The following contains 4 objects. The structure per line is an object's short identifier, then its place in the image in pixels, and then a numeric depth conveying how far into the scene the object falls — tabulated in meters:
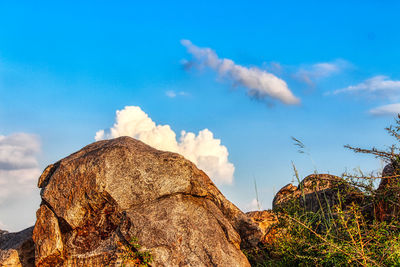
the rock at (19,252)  9.35
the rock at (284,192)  13.45
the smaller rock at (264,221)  10.35
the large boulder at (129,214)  7.84
